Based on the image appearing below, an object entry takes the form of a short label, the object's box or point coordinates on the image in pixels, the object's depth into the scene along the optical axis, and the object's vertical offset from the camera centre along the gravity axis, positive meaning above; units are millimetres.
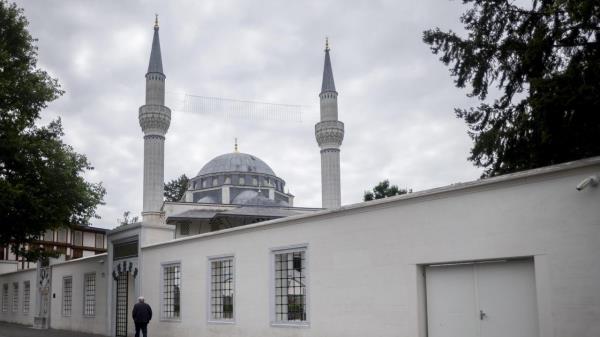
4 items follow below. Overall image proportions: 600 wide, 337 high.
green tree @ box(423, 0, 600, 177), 12430 +4377
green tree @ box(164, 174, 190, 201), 70288 +10041
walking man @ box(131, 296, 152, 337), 15648 -912
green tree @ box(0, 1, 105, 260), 16891 +3512
